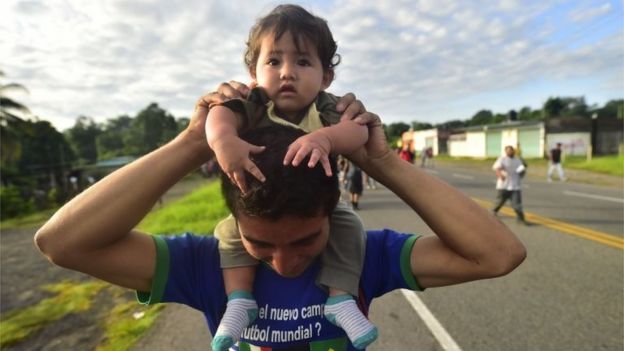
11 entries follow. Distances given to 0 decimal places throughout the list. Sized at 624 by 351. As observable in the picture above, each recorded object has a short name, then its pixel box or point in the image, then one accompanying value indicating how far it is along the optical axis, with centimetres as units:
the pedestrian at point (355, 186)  1359
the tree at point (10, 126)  2994
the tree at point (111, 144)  8294
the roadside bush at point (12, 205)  2569
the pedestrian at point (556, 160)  2100
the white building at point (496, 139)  4203
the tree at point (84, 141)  8400
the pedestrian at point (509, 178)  1056
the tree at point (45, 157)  4731
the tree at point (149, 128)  7997
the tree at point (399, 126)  5441
